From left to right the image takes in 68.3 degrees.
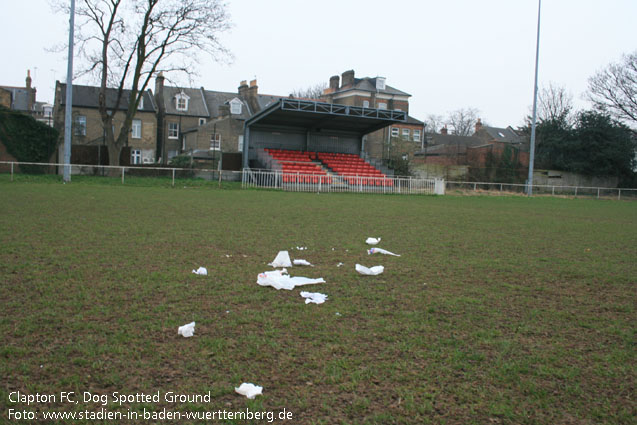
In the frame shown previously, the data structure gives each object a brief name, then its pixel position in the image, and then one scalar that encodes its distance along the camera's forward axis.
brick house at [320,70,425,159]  55.88
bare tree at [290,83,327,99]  76.91
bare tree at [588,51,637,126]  41.41
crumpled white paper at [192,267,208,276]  5.48
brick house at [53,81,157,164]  44.03
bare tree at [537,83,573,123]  47.90
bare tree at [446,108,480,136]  83.75
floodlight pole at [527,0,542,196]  32.12
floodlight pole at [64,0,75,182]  22.89
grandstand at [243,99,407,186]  28.34
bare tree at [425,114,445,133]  85.58
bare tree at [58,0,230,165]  28.89
